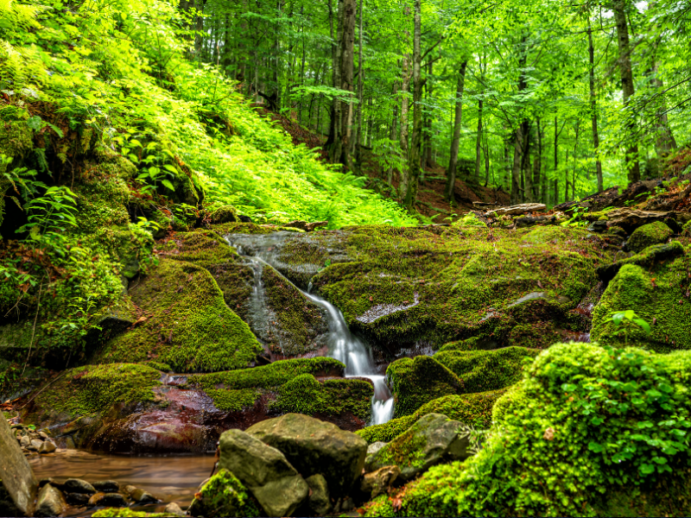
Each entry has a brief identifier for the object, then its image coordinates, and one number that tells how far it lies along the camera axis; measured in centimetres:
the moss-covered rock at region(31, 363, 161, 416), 449
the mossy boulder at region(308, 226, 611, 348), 617
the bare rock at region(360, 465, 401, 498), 261
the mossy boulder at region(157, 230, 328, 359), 616
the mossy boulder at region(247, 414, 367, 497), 262
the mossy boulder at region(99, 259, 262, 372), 535
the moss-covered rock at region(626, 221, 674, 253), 707
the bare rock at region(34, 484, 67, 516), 277
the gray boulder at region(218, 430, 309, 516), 244
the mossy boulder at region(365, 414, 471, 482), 263
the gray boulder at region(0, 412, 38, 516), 265
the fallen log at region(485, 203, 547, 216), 1285
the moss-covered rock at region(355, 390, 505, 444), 341
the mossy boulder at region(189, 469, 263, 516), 242
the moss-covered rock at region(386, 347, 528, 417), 470
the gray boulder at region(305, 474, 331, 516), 251
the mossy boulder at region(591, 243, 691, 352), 486
